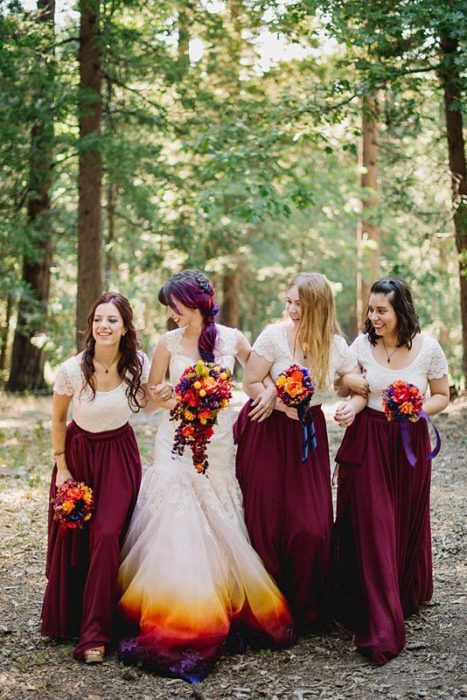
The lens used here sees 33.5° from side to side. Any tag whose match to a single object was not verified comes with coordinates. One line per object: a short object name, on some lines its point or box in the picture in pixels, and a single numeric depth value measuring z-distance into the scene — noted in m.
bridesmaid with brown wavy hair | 4.68
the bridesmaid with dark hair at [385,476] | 4.71
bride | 4.35
